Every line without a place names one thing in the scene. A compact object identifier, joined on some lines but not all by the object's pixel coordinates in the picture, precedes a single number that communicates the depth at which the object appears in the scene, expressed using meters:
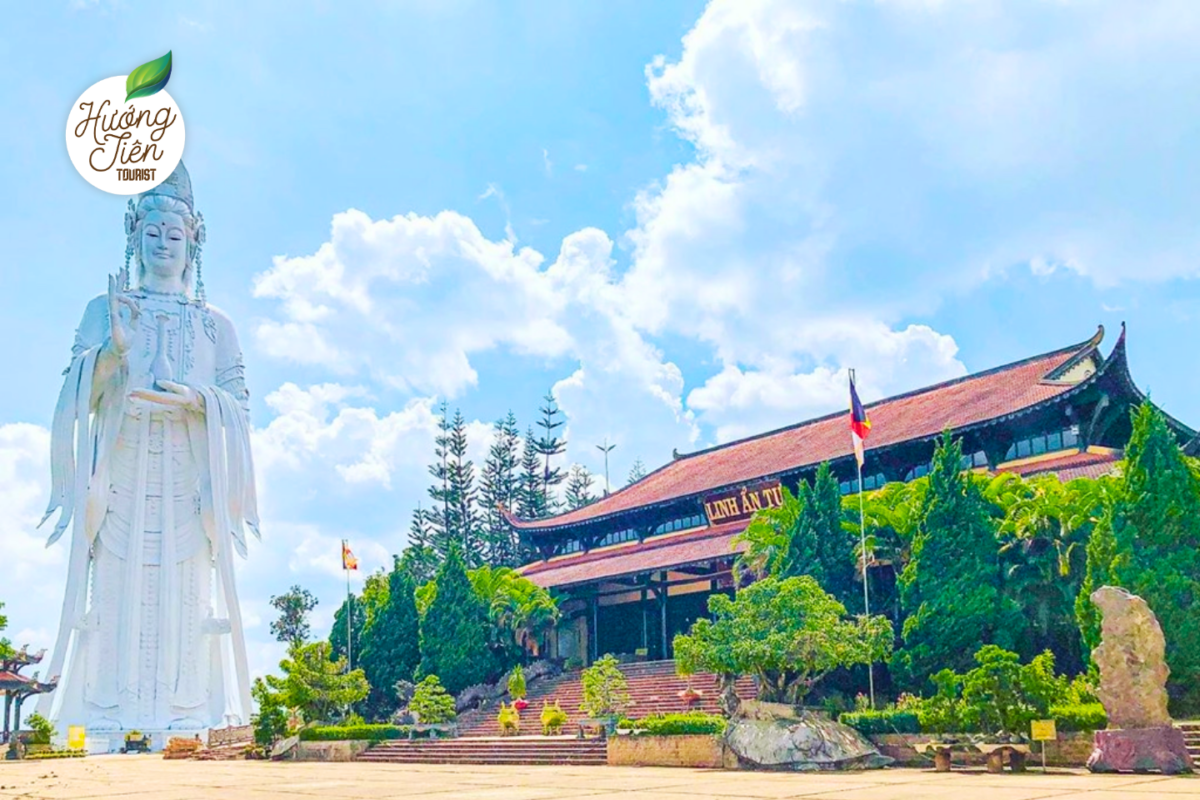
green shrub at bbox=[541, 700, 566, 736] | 24.73
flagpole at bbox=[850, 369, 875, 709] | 21.16
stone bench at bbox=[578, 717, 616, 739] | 21.81
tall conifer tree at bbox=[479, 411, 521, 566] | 63.66
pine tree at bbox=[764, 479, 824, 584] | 24.67
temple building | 27.42
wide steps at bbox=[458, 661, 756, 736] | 26.73
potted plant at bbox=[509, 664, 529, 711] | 30.62
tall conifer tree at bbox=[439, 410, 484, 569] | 64.38
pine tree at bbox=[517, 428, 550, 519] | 67.44
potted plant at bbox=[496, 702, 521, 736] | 27.66
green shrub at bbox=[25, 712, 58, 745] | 27.66
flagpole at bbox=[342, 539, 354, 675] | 35.38
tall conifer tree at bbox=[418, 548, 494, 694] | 33.00
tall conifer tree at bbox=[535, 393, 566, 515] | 68.69
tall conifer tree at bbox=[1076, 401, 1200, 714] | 17.78
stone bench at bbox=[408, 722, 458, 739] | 25.78
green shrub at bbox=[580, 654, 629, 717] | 23.25
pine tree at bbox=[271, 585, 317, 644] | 61.03
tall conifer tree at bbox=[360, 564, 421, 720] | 34.75
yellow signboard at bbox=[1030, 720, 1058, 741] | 15.66
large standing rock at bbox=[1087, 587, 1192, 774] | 14.01
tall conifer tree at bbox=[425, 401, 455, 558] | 64.25
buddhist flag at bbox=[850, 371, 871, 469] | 23.64
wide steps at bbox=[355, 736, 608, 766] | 20.67
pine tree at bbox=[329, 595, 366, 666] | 37.19
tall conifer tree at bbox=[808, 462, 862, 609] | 24.78
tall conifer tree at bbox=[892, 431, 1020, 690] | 21.33
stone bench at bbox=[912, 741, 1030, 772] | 15.09
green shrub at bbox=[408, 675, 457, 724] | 26.69
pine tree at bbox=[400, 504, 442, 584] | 59.62
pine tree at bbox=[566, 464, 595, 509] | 74.81
